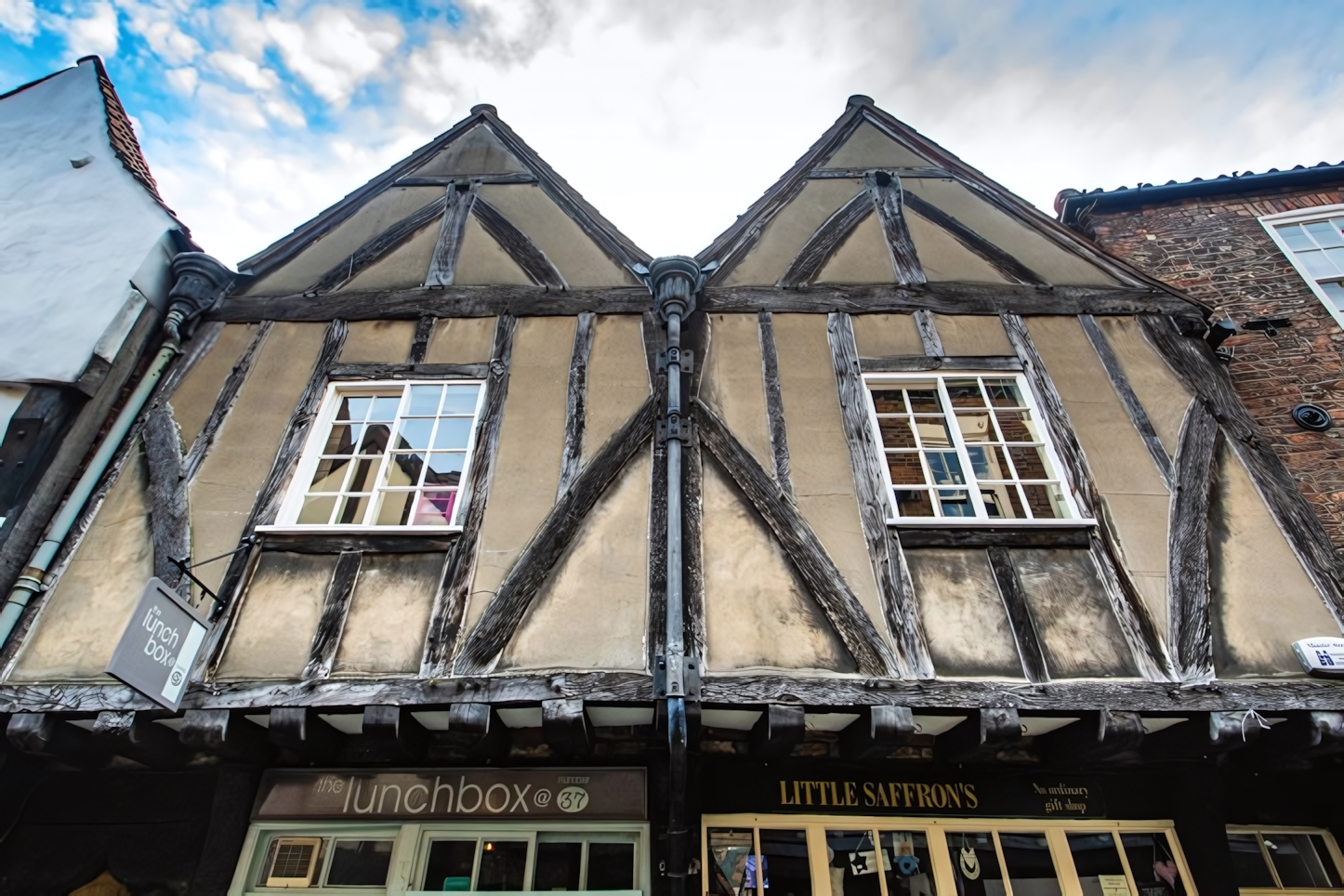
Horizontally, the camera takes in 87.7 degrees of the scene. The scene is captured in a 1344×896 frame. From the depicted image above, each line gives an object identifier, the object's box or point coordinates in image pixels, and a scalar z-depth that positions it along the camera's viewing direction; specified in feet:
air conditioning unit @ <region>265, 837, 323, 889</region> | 13.87
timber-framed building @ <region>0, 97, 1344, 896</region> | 13.38
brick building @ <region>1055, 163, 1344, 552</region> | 19.39
